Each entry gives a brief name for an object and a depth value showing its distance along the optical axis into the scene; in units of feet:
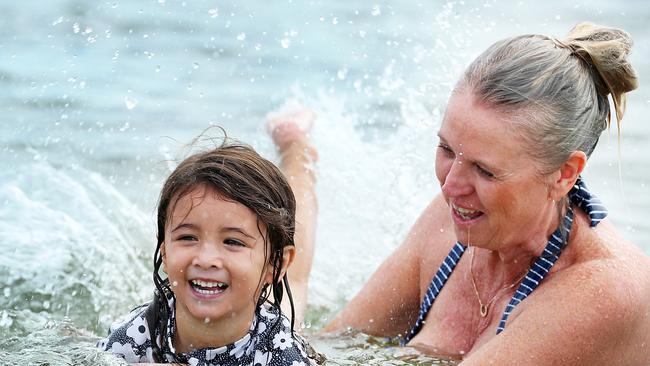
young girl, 21.20
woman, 21.94
